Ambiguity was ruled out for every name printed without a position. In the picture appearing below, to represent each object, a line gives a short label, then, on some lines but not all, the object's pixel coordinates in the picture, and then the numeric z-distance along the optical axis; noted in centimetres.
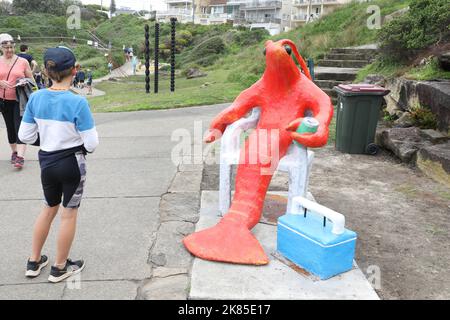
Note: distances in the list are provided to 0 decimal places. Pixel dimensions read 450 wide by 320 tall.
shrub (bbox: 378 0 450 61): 851
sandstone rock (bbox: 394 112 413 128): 712
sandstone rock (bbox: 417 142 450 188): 537
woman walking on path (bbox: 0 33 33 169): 526
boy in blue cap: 282
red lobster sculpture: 336
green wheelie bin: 660
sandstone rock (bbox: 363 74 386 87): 916
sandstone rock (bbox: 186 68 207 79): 2180
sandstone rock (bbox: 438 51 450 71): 736
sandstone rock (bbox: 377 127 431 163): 620
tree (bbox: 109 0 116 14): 7181
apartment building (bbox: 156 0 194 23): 6862
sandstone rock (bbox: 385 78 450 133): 642
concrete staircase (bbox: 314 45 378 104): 1142
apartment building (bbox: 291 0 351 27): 5367
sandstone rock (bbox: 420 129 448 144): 620
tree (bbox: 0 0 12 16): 5049
